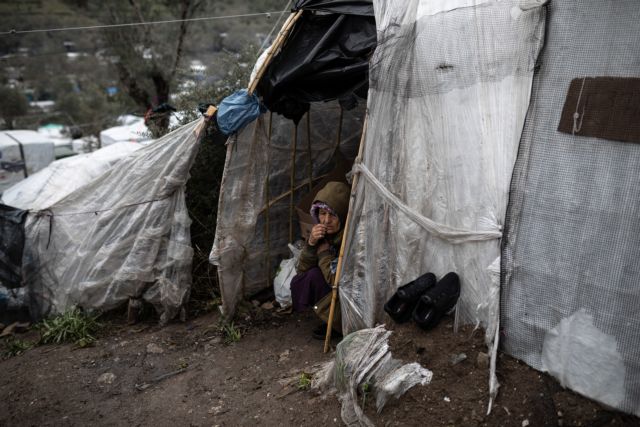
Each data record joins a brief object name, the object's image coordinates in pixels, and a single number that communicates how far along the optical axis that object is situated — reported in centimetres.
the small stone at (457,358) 279
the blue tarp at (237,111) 429
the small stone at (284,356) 411
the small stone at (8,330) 511
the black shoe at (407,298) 298
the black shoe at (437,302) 287
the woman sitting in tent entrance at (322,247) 416
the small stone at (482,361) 273
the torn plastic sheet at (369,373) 278
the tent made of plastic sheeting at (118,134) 1072
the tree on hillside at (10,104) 1984
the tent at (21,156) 899
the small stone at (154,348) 451
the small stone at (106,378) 409
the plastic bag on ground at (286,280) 486
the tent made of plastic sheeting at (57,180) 610
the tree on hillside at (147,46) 1128
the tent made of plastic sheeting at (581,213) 235
